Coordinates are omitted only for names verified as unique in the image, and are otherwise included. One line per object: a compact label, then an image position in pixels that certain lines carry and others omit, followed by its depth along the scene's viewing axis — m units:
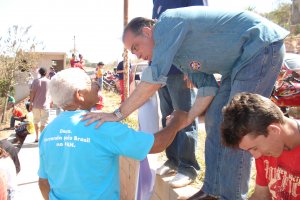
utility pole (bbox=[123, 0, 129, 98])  10.23
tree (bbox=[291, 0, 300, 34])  48.88
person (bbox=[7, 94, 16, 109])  20.04
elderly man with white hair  2.12
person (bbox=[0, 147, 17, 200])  3.79
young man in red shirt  1.72
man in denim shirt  2.22
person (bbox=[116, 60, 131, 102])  11.38
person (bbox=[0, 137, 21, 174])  4.66
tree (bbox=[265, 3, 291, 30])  44.78
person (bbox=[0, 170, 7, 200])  2.71
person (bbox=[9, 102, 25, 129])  15.71
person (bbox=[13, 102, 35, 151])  10.60
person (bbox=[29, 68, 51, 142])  8.96
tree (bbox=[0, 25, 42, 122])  23.14
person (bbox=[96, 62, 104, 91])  15.49
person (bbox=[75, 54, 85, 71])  15.33
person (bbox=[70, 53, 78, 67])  14.31
